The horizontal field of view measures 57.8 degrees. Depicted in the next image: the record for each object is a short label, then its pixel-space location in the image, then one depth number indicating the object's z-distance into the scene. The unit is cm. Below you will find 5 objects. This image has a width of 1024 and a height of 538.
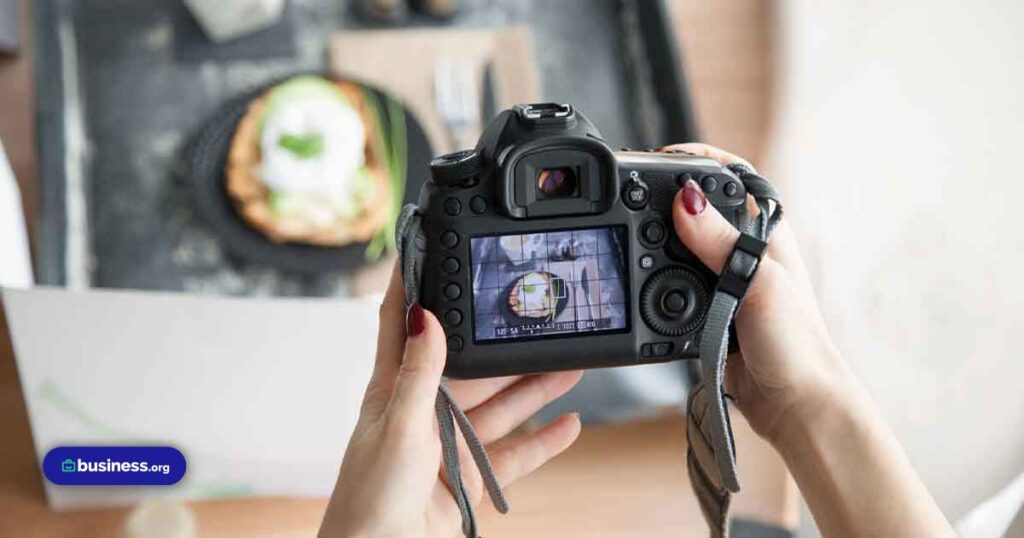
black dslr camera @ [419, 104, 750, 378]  54
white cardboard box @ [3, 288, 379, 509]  69
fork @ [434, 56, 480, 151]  110
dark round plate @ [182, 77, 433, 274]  104
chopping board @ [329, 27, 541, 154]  112
